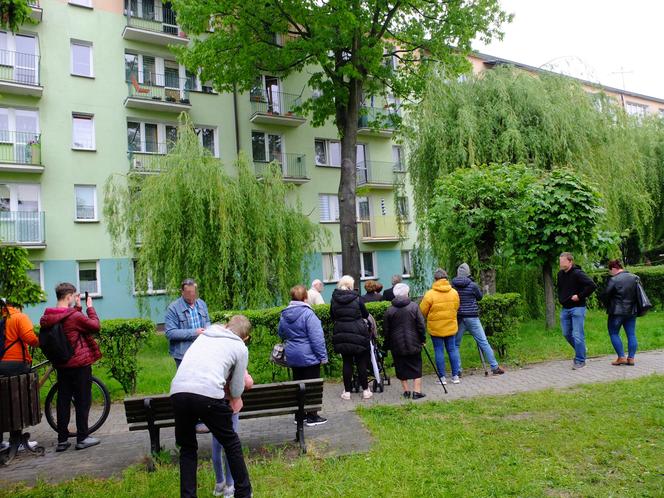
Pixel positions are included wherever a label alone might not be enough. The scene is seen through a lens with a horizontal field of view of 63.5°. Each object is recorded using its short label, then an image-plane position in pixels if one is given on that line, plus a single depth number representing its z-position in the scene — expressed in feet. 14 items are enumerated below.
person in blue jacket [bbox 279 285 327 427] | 22.12
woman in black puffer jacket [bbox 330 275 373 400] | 25.61
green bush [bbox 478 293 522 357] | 33.24
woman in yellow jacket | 28.32
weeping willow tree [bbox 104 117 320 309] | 43.32
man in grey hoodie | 13.12
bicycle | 21.76
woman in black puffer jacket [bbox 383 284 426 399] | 25.59
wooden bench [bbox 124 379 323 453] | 17.21
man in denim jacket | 21.84
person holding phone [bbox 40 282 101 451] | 20.39
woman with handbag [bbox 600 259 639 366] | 29.86
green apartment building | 66.74
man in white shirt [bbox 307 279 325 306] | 36.45
